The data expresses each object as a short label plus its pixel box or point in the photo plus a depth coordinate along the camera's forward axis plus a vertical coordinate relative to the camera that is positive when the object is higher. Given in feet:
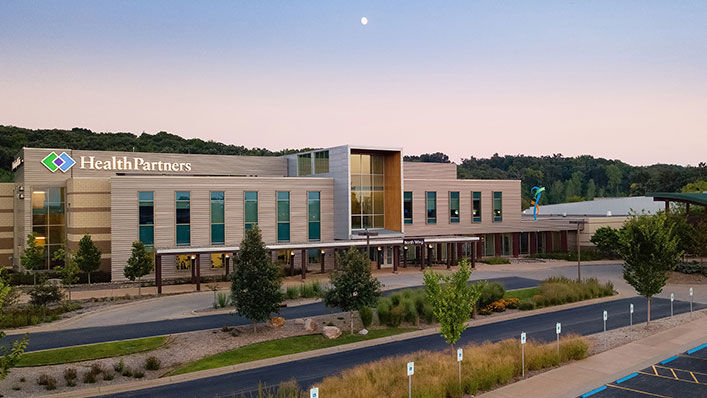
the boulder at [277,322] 94.12 -18.95
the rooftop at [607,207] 264.72 +1.63
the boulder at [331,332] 87.42 -19.53
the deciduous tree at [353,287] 91.71 -12.59
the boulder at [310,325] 91.45 -19.18
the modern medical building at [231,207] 153.28 +3.10
